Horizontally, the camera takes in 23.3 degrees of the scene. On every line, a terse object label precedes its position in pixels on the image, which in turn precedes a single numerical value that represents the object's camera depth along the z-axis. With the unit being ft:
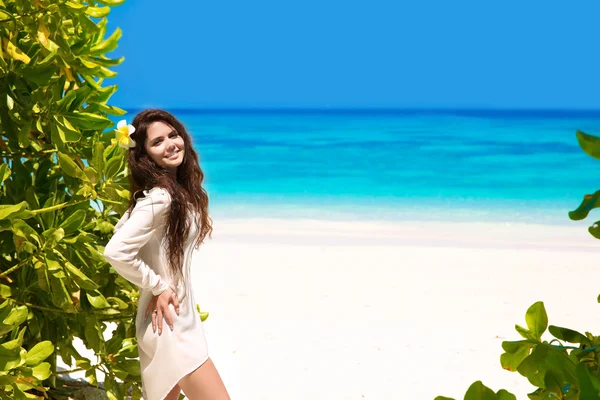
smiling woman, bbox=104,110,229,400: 16.91
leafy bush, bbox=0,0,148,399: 15.81
